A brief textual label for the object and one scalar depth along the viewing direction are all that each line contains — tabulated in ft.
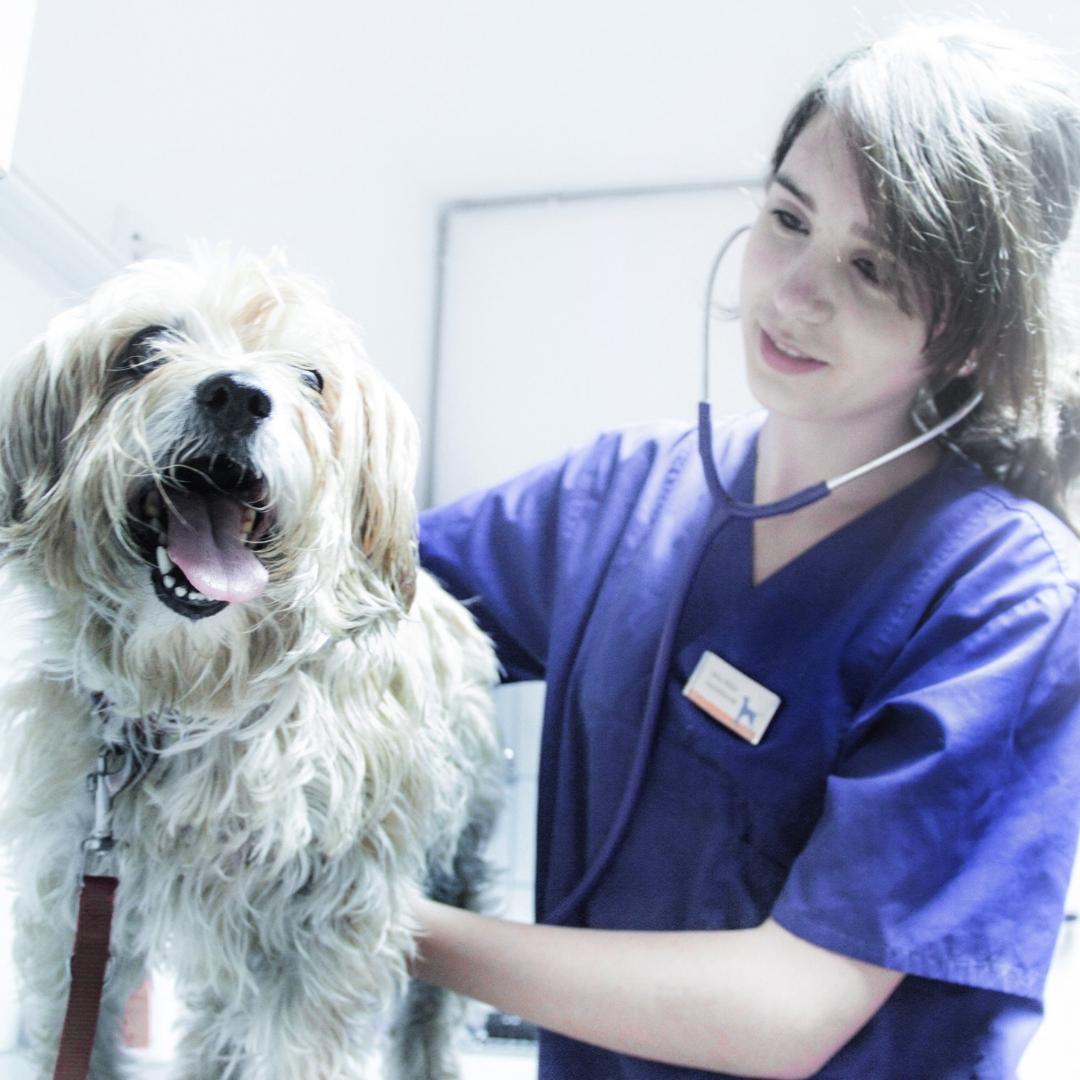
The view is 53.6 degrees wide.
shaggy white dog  2.41
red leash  2.45
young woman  2.75
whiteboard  4.80
